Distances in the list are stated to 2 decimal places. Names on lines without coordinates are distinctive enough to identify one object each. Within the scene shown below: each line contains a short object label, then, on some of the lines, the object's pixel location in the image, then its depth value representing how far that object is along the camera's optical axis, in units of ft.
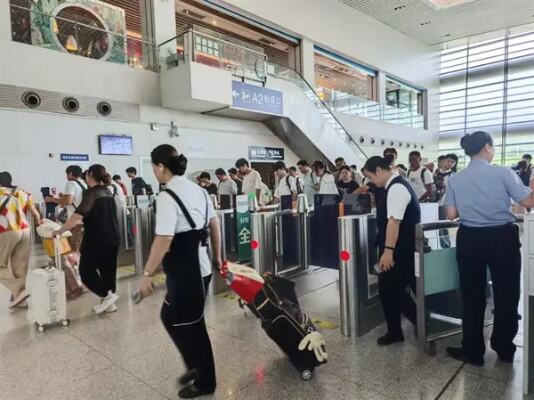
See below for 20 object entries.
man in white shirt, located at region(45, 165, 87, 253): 13.42
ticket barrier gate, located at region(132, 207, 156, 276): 17.19
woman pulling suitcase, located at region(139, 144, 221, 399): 6.33
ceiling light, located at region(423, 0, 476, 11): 48.13
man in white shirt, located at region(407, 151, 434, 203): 18.71
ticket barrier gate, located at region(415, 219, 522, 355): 8.14
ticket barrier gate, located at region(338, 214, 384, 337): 9.52
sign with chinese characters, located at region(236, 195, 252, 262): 14.99
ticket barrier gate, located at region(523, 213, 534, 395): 6.38
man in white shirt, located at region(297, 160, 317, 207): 23.60
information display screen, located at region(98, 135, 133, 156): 28.64
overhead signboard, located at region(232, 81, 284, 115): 33.06
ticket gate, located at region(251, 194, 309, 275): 12.39
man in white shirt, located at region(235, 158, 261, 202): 22.61
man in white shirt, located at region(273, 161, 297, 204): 21.77
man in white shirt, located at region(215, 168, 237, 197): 22.57
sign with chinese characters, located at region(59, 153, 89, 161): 26.84
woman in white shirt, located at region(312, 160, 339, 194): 20.40
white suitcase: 10.68
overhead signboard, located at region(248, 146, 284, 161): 39.45
